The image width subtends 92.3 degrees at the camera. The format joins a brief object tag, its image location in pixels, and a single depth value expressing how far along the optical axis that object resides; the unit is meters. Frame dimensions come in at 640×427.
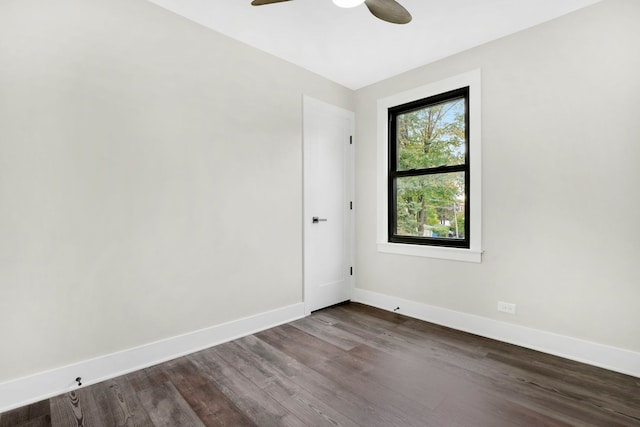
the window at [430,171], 3.04
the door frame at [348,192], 3.32
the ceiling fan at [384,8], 1.85
